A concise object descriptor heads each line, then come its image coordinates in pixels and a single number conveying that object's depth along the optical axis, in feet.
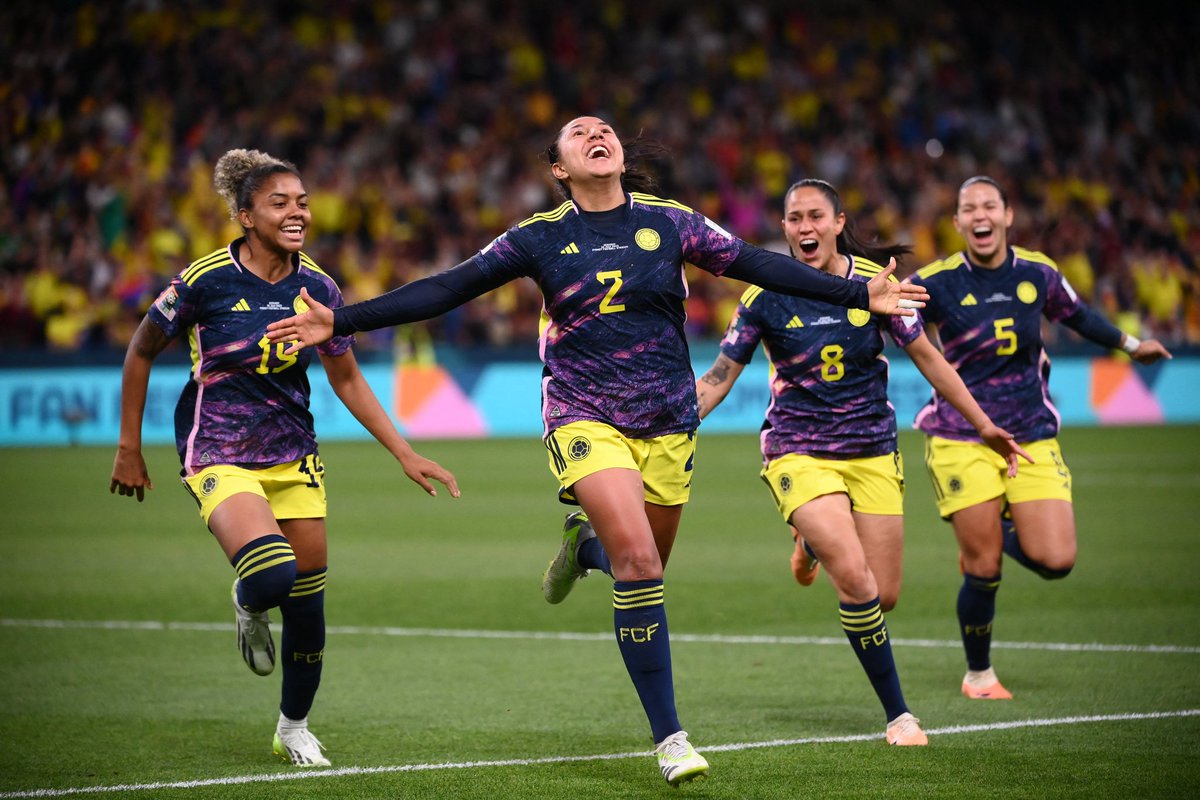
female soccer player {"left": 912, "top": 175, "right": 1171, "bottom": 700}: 50.42
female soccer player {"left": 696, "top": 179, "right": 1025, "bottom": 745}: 45.03
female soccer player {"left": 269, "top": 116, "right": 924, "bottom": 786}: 37.68
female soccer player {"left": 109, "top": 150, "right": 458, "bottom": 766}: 40.93
